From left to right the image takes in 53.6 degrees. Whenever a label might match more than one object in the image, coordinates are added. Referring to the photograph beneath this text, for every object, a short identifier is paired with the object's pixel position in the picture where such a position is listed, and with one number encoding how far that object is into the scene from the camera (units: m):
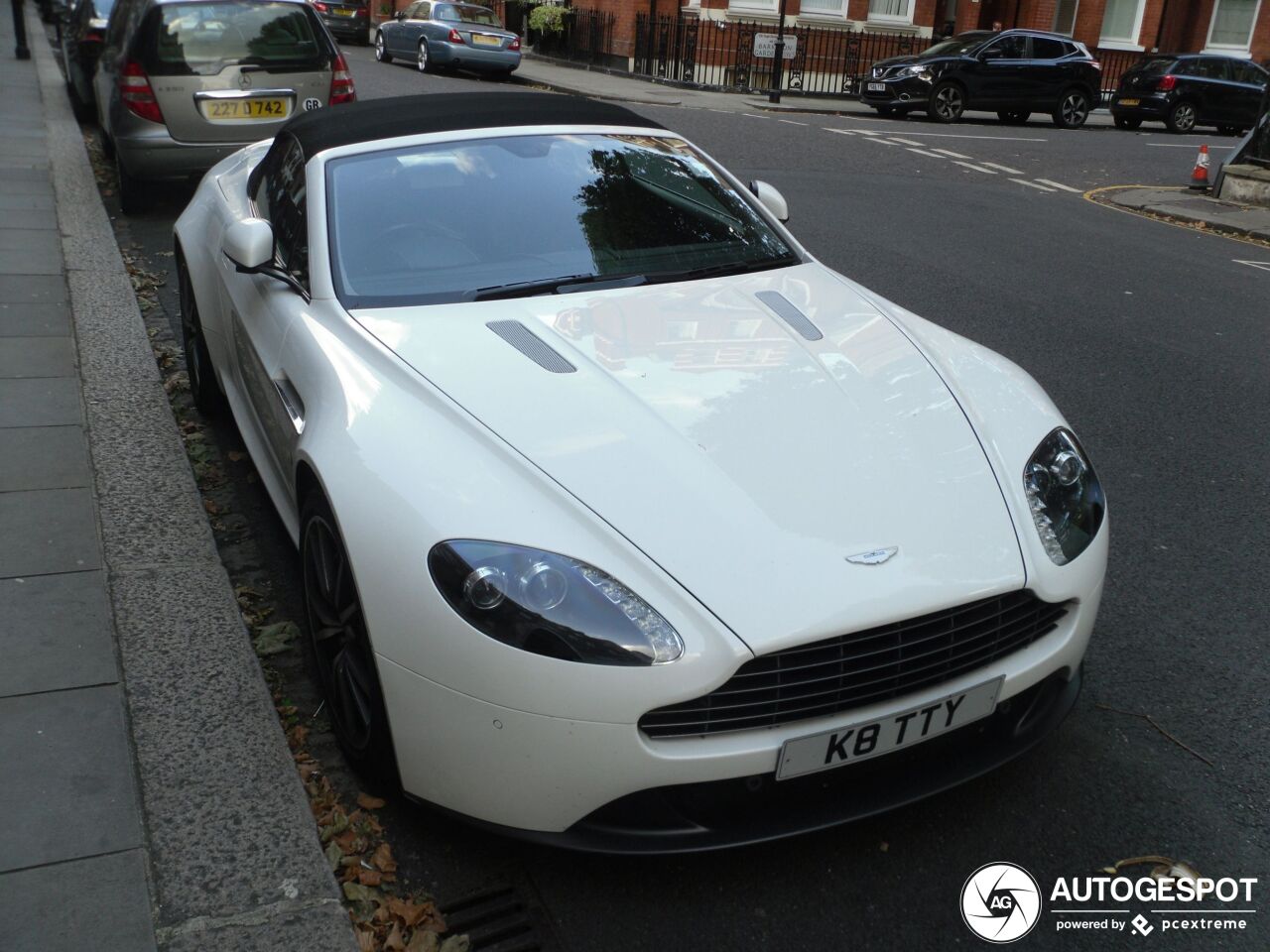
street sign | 24.69
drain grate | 2.65
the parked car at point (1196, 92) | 23.50
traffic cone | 14.54
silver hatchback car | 9.56
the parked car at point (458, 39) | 25.38
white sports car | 2.55
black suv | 22.08
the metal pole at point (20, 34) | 21.61
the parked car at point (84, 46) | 12.50
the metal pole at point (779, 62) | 24.44
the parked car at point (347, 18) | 33.06
